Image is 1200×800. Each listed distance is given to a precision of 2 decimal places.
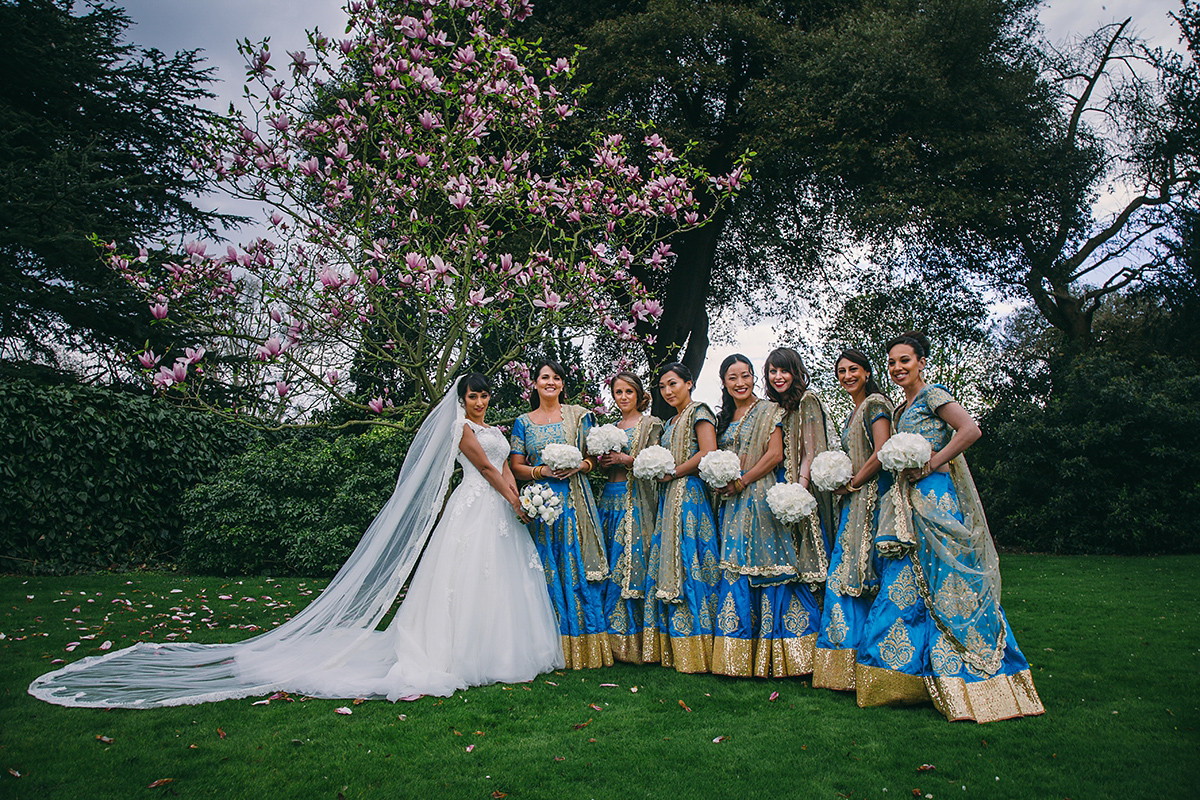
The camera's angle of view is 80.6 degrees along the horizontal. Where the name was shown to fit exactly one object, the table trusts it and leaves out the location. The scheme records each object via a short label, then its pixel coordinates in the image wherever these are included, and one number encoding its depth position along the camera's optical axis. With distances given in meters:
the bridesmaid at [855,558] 4.19
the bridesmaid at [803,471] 4.51
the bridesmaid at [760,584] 4.50
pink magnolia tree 5.27
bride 4.19
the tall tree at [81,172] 11.87
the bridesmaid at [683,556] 4.73
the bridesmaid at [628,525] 5.00
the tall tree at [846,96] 9.67
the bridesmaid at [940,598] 3.69
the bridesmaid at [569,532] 4.92
